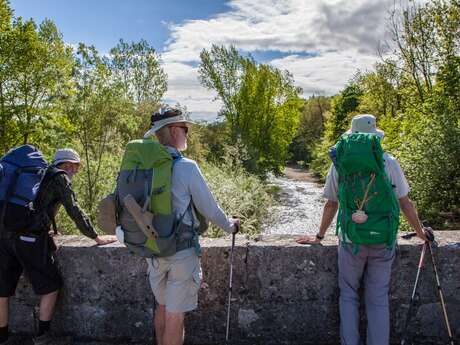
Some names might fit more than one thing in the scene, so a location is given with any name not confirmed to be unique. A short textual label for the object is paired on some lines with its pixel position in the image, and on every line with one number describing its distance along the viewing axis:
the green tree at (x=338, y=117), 40.62
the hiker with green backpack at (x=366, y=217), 2.87
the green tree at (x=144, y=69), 39.22
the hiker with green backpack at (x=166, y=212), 2.64
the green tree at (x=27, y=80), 15.34
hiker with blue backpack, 3.28
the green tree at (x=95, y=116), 14.39
